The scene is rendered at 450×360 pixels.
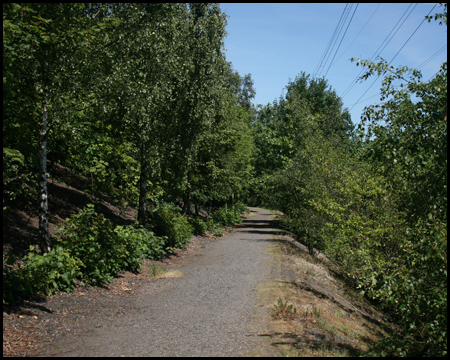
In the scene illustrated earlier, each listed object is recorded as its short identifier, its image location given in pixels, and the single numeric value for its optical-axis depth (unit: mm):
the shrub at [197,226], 24131
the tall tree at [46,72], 8133
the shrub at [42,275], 7356
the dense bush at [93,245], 9547
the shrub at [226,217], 31511
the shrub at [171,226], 17391
